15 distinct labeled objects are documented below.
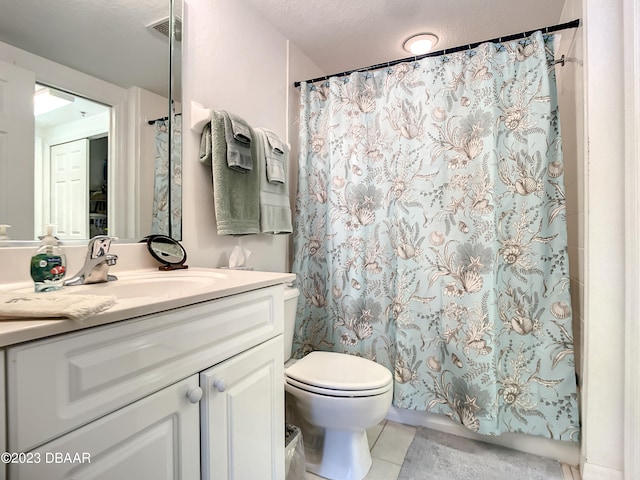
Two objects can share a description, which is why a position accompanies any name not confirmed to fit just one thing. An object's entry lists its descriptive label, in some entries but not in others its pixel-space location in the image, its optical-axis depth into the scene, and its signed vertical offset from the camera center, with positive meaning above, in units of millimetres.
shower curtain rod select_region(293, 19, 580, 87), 1398 +922
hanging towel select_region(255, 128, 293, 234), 1580 +215
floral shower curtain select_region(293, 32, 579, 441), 1424 +11
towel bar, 1373 +526
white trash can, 1240 -849
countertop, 472 -127
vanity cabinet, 490 -309
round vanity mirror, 1212 -47
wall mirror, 913 +414
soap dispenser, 786 -72
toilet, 1261 -663
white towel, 500 -109
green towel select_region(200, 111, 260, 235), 1360 +233
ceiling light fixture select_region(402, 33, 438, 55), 1913 +1193
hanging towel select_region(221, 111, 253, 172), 1370 +425
